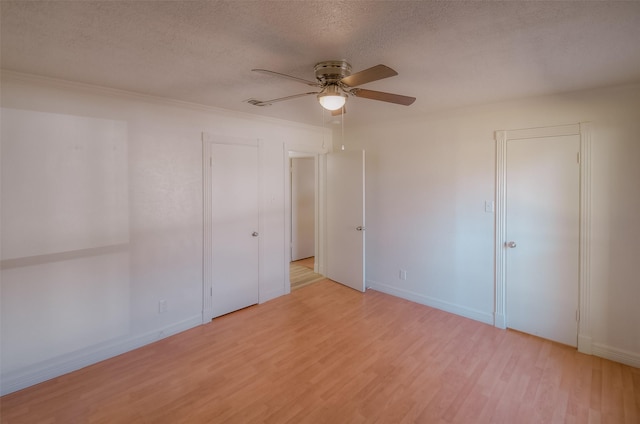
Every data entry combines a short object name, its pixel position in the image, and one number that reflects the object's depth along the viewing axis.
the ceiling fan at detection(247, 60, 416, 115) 1.92
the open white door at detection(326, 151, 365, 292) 4.05
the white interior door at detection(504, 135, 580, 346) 2.67
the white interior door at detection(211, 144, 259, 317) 3.32
